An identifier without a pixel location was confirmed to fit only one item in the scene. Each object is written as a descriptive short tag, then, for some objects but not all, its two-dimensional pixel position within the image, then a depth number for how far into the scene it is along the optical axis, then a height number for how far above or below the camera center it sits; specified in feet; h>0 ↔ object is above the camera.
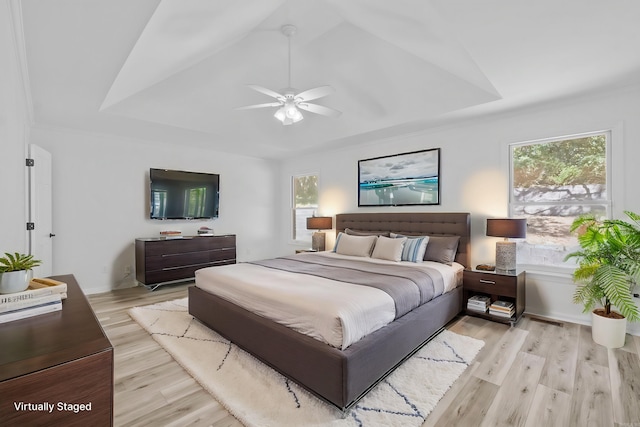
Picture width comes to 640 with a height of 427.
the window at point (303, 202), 20.99 +0.78
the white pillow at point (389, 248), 12.89 -1.60
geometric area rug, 6.03 -4.19
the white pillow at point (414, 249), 12.73 -1.59
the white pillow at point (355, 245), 14.11 -1.60
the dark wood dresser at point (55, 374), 2.96 -1.77
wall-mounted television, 16.69 +1.09
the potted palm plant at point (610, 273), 8.29 -1.79
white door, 11.48 +0.11
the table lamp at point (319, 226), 18.34 -0.86
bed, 6.10 -3.34
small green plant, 4.51 -0.84
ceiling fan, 9.15 +3.73
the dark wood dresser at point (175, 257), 15.12 -2.49
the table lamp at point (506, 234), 11.07 -0.81
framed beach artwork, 14.82 +1.84
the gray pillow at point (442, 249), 12.51 -1.59
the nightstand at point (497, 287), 10.88 -2.89
